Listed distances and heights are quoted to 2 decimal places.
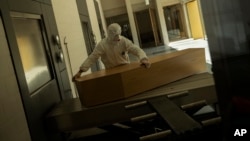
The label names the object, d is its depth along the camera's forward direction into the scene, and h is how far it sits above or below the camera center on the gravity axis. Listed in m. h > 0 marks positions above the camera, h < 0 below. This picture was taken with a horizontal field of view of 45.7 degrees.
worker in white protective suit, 3.21 -0.10
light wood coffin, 2.63 -0.37
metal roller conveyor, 2.62 -0.60
